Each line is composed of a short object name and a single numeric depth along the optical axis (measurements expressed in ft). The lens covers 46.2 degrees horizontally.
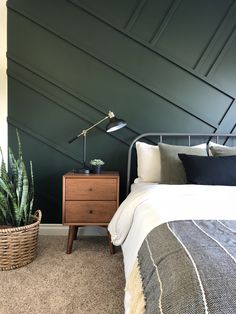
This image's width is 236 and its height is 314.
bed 2.18
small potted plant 8.20
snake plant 6.84
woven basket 6.49
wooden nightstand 7.59
